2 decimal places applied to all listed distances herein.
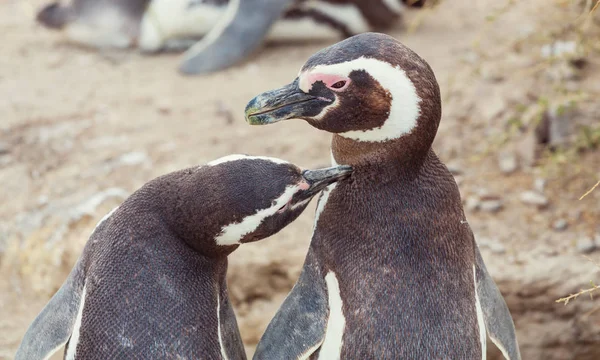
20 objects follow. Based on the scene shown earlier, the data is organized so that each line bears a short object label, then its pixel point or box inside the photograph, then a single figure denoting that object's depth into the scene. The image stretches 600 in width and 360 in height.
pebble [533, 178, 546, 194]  3.99
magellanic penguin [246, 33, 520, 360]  2.29
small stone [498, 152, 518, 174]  4.18
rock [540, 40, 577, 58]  4.57
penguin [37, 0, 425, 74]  5.94
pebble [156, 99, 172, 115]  5.12
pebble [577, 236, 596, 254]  3.58
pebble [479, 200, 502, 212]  3.90
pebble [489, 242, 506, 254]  3.62
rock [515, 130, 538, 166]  4.23
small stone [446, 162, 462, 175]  4.19
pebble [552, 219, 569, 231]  3.73
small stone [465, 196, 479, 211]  3.92
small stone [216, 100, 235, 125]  4.90
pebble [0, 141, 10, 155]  4.69
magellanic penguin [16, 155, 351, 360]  2.36
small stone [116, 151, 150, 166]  4.47
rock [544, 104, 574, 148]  4.19
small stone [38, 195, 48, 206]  4.22
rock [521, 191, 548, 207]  3.90
